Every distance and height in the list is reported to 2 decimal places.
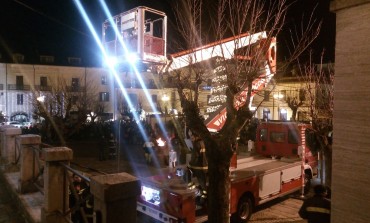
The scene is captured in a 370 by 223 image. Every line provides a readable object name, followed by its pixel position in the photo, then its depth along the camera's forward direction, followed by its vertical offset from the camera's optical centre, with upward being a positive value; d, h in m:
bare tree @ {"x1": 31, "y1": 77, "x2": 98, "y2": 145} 19.92 -0.64
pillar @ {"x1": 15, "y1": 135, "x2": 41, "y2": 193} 7.25 -1.30
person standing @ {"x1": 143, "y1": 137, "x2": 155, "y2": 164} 17.14 -2.29
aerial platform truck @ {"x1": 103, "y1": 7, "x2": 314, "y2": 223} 7.91 -1.82
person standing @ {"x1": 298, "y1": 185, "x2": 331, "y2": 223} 6.09 -1.96
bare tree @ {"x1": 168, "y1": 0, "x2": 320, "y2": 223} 7.67 +0.52
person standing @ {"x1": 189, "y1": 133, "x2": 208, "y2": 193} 9.09 -1.58
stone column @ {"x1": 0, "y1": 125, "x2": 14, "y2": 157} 10.69 -1.13
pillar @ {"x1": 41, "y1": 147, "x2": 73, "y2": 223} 5.23 -1.32
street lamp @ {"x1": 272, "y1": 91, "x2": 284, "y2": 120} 33.49 +1.54
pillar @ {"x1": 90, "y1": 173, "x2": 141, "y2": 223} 3.35 -0.97
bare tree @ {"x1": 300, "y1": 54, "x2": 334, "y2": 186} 11.84 -0.84
